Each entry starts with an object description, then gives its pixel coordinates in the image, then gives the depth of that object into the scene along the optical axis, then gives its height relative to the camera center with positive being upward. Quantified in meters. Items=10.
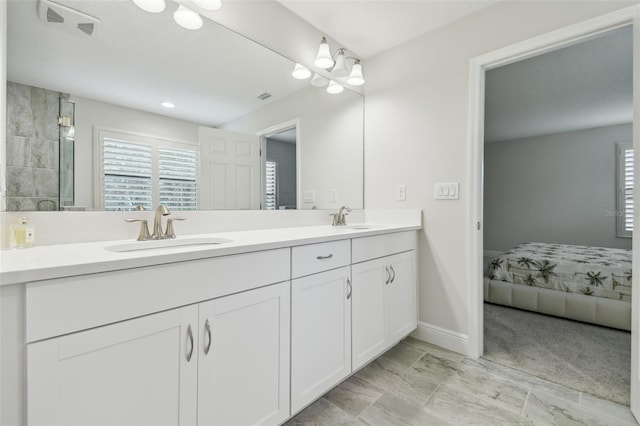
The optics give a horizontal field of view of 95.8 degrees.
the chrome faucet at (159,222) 1.30 -0.05
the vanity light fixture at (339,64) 2.00 +1.09
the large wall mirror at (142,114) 1.10 +0.47
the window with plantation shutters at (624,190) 4.31 +0.35
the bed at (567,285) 2.36 -0.65
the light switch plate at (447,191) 1.99 +0.15
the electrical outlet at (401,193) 2.26 +0.15
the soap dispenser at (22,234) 1.01 -0.09
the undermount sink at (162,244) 1.15 -0.14
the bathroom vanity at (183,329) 0.70 -0.38
